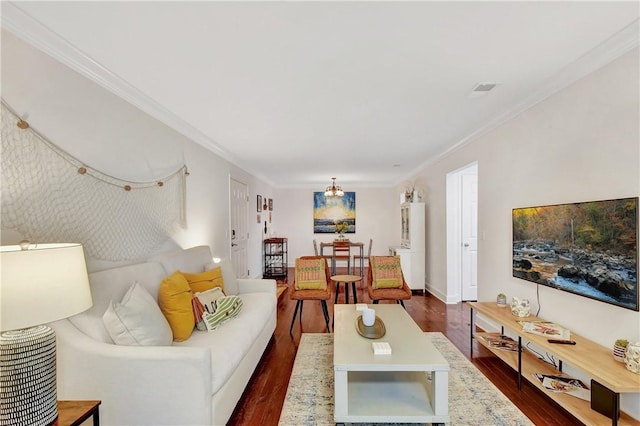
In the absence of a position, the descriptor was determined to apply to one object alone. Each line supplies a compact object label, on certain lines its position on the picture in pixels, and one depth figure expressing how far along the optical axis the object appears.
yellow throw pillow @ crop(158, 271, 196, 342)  2.22
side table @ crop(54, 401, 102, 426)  1.35
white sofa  1.64
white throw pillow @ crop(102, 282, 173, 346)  1.79
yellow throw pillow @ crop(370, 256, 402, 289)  4.02
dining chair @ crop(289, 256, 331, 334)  3.82
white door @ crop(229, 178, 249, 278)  5.20
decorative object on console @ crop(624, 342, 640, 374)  1.69
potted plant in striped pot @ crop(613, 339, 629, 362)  1.82
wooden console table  1.67
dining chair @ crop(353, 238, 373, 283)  7.95
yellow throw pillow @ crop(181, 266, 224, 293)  2.77
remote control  2.11
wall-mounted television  1.85
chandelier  6.95
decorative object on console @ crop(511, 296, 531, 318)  2.69
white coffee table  1.88
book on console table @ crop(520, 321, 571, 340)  2.22
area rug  2.09
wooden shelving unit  7.48
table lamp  1.18
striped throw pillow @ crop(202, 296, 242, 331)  2.46
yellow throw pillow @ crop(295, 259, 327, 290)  3.87
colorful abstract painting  8.69
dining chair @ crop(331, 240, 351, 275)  7.40
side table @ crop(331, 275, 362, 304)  4.29
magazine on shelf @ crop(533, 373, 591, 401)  2.09
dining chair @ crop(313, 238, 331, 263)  8.01
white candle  2.53
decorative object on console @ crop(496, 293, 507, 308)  3.03
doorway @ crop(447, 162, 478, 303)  4.87
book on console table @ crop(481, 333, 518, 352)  2.81
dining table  7.48
